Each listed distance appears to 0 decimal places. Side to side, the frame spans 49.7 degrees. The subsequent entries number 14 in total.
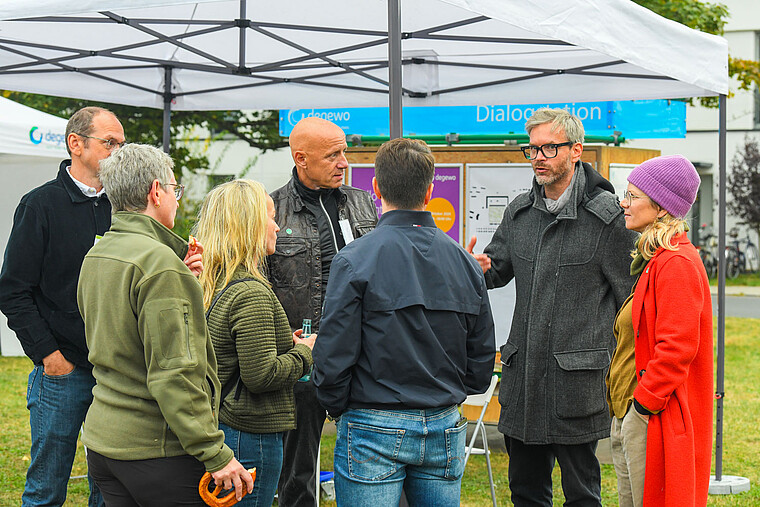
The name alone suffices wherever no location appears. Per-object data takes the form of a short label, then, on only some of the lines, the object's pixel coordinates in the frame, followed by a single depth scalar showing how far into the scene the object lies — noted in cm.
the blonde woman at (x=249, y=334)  261
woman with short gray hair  225
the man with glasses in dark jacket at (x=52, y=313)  327
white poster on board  585
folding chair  448
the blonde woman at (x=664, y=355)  286
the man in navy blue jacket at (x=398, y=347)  245
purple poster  602
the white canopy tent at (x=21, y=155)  775
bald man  353
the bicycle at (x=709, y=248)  2203
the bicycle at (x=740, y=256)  2197
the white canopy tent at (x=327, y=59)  462
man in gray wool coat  341
